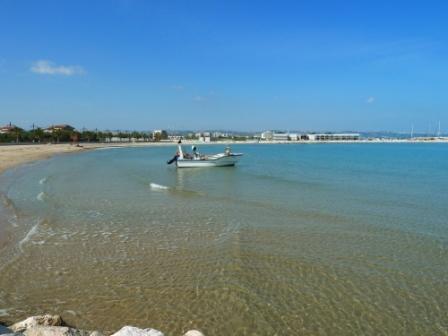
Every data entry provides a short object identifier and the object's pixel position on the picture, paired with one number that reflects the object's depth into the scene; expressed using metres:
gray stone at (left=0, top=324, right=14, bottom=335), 5.14
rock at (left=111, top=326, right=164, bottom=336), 5.22
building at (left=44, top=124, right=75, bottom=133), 147.29
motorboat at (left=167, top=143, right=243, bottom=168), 40.97
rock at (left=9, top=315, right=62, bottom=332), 5.86
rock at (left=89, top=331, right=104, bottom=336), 5.55
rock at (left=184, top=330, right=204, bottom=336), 5.59
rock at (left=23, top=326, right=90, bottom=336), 5.39
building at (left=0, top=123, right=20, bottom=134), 124.04
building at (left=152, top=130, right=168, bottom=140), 190.75
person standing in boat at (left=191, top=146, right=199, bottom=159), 41.77
